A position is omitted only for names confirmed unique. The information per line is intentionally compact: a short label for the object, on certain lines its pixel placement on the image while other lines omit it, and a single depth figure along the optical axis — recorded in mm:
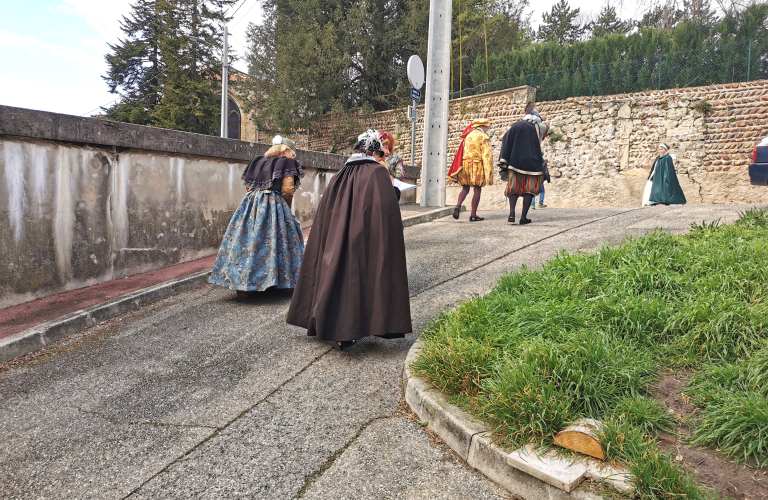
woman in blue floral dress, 5391
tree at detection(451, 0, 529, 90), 23688
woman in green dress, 12219
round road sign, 11094
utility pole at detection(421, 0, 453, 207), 10797
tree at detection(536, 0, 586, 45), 33250
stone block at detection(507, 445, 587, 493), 2139
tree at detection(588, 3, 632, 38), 29925
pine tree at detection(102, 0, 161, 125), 29312
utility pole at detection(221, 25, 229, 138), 21344
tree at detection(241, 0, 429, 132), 24438
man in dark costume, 8164
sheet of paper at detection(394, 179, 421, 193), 5064
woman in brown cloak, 3760
